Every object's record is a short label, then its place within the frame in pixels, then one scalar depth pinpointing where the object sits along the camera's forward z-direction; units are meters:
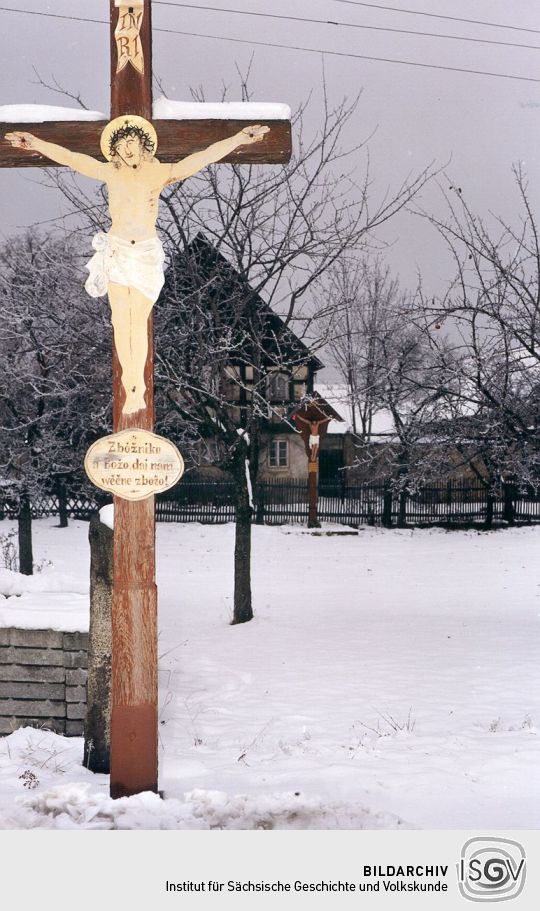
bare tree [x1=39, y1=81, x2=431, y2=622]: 9.68
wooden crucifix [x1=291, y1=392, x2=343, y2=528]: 22.48
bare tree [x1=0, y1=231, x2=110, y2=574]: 10.48
